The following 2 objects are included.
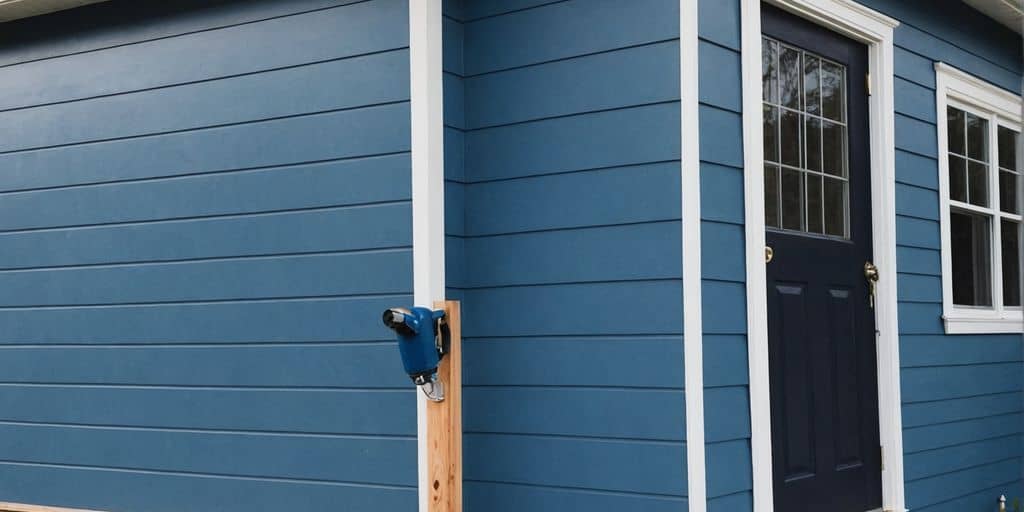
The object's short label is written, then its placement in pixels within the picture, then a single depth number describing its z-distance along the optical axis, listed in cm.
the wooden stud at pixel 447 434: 353
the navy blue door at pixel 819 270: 436
